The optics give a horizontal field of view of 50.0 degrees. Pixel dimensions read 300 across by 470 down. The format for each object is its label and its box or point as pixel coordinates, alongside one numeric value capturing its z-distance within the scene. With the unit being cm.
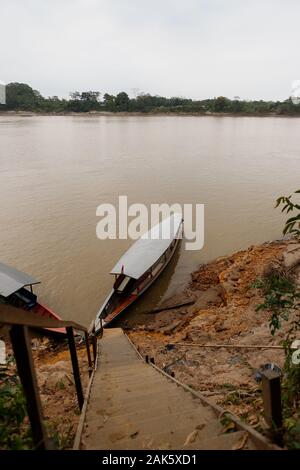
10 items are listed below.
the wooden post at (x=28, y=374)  190
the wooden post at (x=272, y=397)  225
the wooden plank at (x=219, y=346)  591
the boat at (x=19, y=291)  995
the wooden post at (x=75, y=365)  379
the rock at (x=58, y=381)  574
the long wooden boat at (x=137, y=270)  1052
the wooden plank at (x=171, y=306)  1121
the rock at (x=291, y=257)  1070
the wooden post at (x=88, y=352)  516
